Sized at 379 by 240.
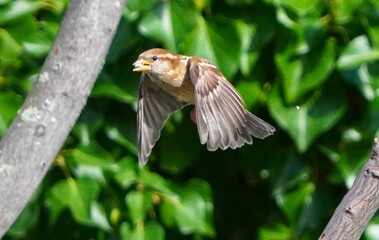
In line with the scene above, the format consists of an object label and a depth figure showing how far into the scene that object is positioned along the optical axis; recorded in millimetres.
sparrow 4711
